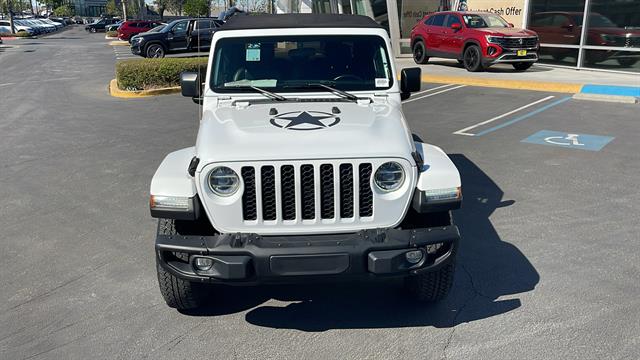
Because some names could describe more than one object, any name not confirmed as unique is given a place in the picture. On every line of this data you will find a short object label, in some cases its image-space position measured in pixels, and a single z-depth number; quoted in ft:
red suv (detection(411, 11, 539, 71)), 54.60
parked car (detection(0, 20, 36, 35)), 161.12
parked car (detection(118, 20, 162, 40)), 126.00
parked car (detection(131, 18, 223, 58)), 79.56
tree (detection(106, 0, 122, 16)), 270.67
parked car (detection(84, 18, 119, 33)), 187.21
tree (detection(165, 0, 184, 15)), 239.50
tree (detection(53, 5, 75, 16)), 341.82
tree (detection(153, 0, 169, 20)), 229.04
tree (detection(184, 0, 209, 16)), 190.08
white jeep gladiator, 11.12
